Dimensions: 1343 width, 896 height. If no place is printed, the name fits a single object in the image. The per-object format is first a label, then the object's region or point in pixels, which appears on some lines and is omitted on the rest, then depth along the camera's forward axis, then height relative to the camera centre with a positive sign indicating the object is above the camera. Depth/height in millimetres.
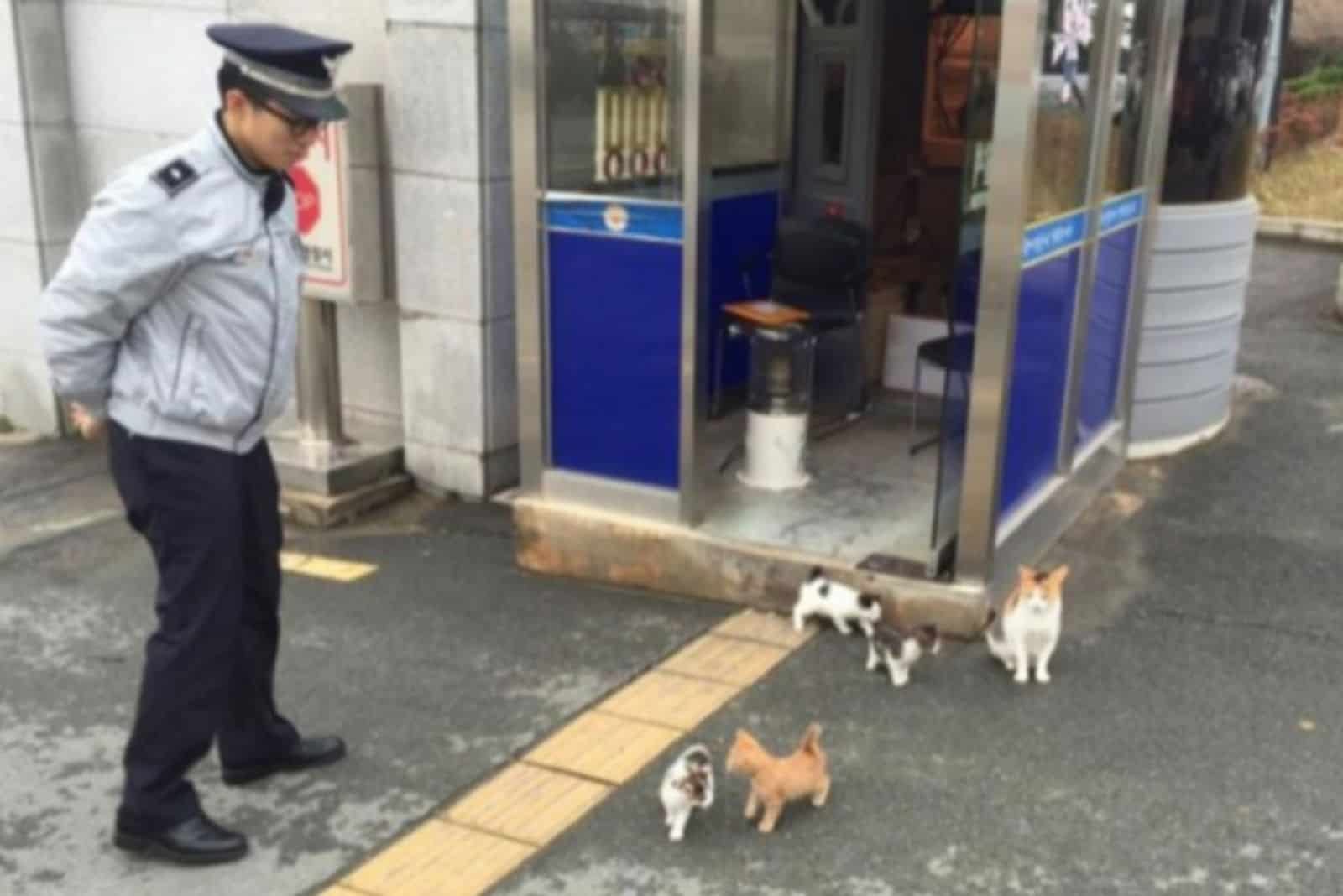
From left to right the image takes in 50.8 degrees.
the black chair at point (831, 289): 6328 -1211
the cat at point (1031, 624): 4332 -1791
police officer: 3240 -799
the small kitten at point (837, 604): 4676 -1881
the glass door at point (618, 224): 4906 -720
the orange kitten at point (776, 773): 3627 -1875
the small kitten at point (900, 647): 4418 -1898
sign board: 5805 -836
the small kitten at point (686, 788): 3566 -1877
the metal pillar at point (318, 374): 6078 -1537
